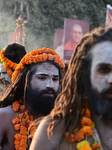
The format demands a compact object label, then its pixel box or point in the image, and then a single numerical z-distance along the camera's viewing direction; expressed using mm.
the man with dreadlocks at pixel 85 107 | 4172
